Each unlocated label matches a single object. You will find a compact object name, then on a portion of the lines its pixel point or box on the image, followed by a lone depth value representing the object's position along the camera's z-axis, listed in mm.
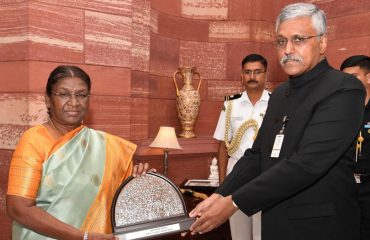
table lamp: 3486
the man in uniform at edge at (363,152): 2768
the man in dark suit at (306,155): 1485
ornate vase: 4258
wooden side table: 3454
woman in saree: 1625
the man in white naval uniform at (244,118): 3609
